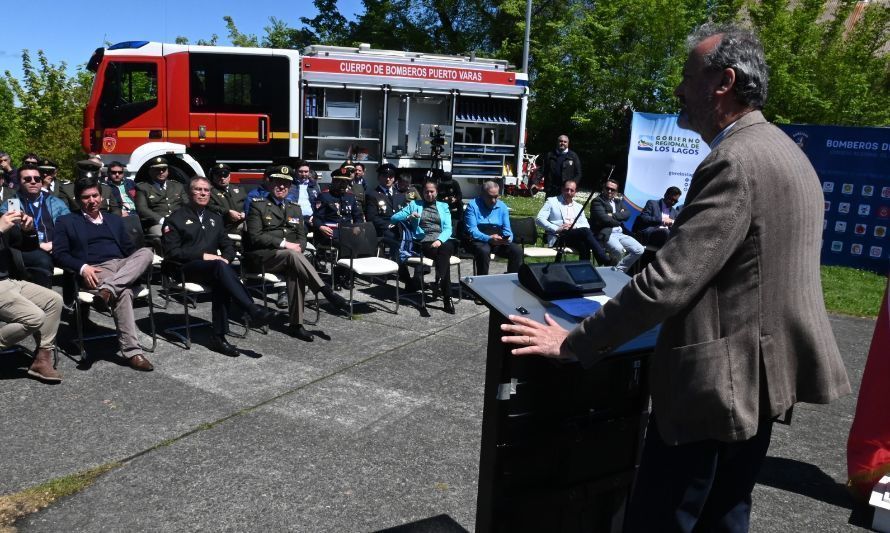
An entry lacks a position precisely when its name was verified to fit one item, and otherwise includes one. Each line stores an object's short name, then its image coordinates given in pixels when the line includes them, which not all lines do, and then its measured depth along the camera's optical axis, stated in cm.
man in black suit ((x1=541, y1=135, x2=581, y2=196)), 1410
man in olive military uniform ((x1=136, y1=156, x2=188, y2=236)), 881
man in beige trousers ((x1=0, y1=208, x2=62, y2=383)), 506
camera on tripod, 1526
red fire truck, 1271
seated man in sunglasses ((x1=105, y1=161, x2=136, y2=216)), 924
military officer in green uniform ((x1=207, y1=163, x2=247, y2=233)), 913
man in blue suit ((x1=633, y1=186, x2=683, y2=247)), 1035
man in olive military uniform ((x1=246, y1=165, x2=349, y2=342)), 678
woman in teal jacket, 821
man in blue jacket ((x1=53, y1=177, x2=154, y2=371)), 566
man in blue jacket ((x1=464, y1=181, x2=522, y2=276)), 859
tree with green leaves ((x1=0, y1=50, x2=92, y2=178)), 2078
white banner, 1180
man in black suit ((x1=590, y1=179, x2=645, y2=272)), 988
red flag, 363
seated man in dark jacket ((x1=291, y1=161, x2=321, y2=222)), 1009
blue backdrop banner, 1178
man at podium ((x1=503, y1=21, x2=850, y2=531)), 177
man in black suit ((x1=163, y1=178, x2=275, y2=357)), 623
